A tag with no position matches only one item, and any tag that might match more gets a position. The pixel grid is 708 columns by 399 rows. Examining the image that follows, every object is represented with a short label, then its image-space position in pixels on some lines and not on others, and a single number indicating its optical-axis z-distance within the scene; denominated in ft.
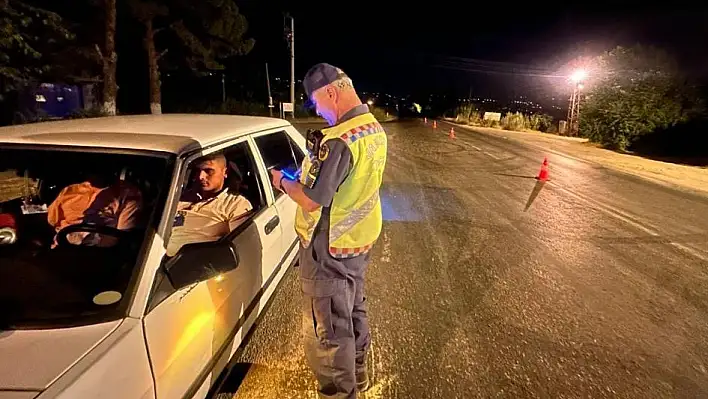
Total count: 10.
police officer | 7.80
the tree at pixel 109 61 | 61.46
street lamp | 71.36
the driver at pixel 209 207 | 9.80
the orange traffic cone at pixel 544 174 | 34.60
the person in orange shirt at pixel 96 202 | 9.09
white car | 5.32
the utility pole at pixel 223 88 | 126.21
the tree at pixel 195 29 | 73.20
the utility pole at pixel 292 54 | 101.24
